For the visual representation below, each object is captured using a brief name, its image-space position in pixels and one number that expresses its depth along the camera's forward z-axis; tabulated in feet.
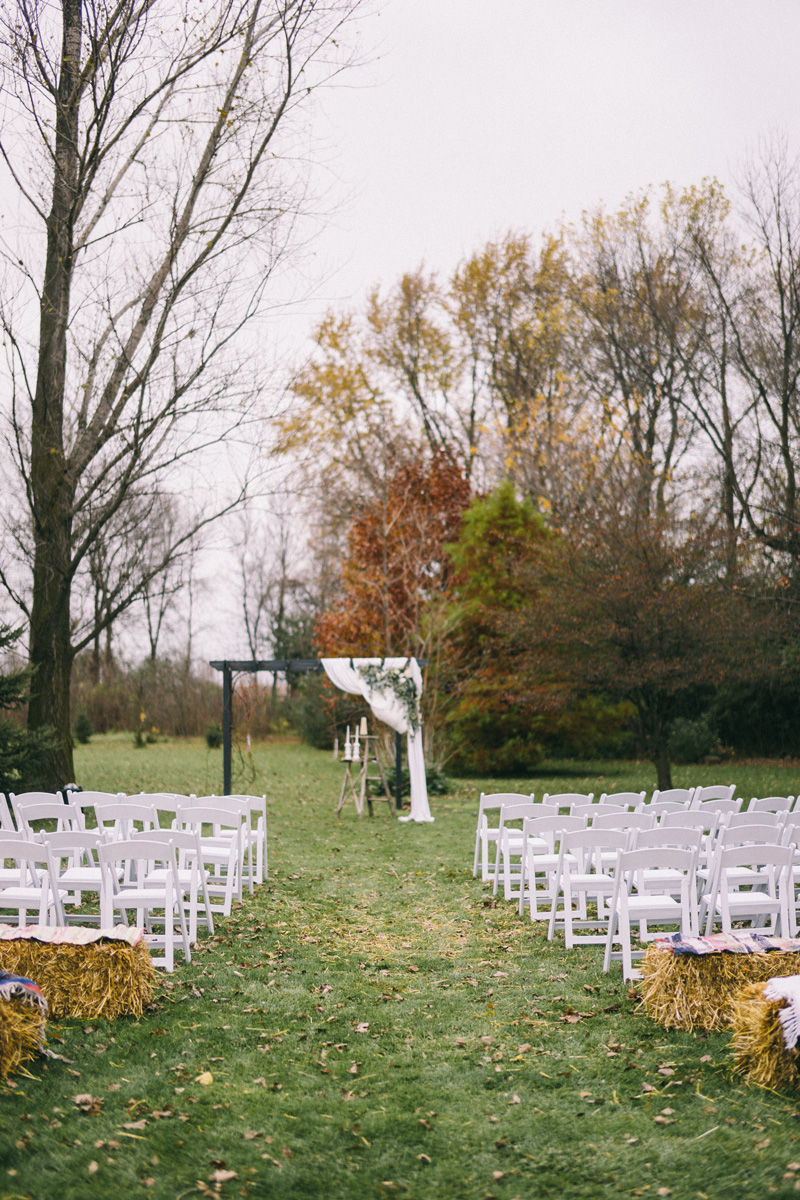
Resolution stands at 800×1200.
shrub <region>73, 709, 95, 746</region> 99.40
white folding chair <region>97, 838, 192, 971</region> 18.92
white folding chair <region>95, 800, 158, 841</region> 24.08
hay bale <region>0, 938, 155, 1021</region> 16.20
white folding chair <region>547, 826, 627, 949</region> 20.68
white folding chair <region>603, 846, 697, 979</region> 18.15
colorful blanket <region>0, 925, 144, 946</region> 16.19
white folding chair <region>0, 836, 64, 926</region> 18.70
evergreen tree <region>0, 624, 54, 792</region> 41.57
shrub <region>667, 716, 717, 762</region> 72.43
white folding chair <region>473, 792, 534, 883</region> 30.25
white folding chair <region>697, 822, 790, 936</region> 20.02
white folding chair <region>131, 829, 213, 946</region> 20.43
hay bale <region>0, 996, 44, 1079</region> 13.39
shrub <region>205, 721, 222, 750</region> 95.25
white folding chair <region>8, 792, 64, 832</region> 24.81
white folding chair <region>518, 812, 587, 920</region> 23.73
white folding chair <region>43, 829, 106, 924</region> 19.86
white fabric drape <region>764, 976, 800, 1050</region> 13.00
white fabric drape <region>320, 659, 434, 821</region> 49.44
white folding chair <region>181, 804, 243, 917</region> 24.68
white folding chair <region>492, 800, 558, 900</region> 26.30
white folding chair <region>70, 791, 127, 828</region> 27.09
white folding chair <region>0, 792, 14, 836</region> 27.96
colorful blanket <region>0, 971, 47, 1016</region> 13.67
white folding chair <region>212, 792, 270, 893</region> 29.43
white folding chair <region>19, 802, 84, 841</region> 25.13
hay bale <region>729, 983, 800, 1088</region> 13.38
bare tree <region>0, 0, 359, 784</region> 40.14
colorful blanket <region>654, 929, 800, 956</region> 15.83
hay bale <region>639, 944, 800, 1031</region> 15.76
